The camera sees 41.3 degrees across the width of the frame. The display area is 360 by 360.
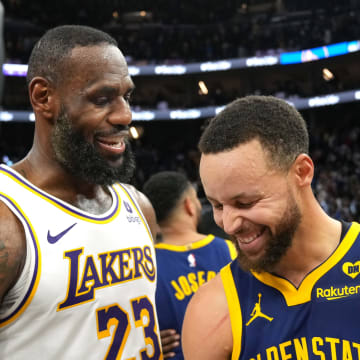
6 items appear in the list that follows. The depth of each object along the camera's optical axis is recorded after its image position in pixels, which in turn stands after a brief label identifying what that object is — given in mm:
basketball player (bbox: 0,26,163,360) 1558
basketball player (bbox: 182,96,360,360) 1360
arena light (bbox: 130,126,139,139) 19412
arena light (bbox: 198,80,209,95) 19938
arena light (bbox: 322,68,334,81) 18423
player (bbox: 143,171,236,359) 2977
